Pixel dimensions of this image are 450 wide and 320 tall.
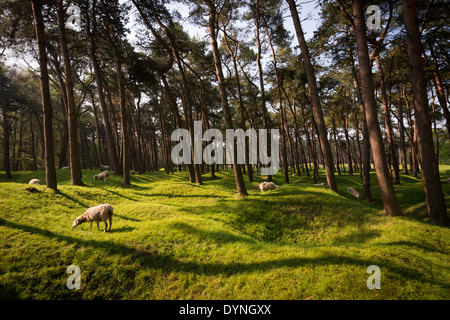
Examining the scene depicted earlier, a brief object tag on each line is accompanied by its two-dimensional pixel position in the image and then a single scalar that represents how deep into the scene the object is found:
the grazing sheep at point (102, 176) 16.28
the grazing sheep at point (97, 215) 6.85
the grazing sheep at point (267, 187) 14.21
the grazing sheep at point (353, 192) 15.79
